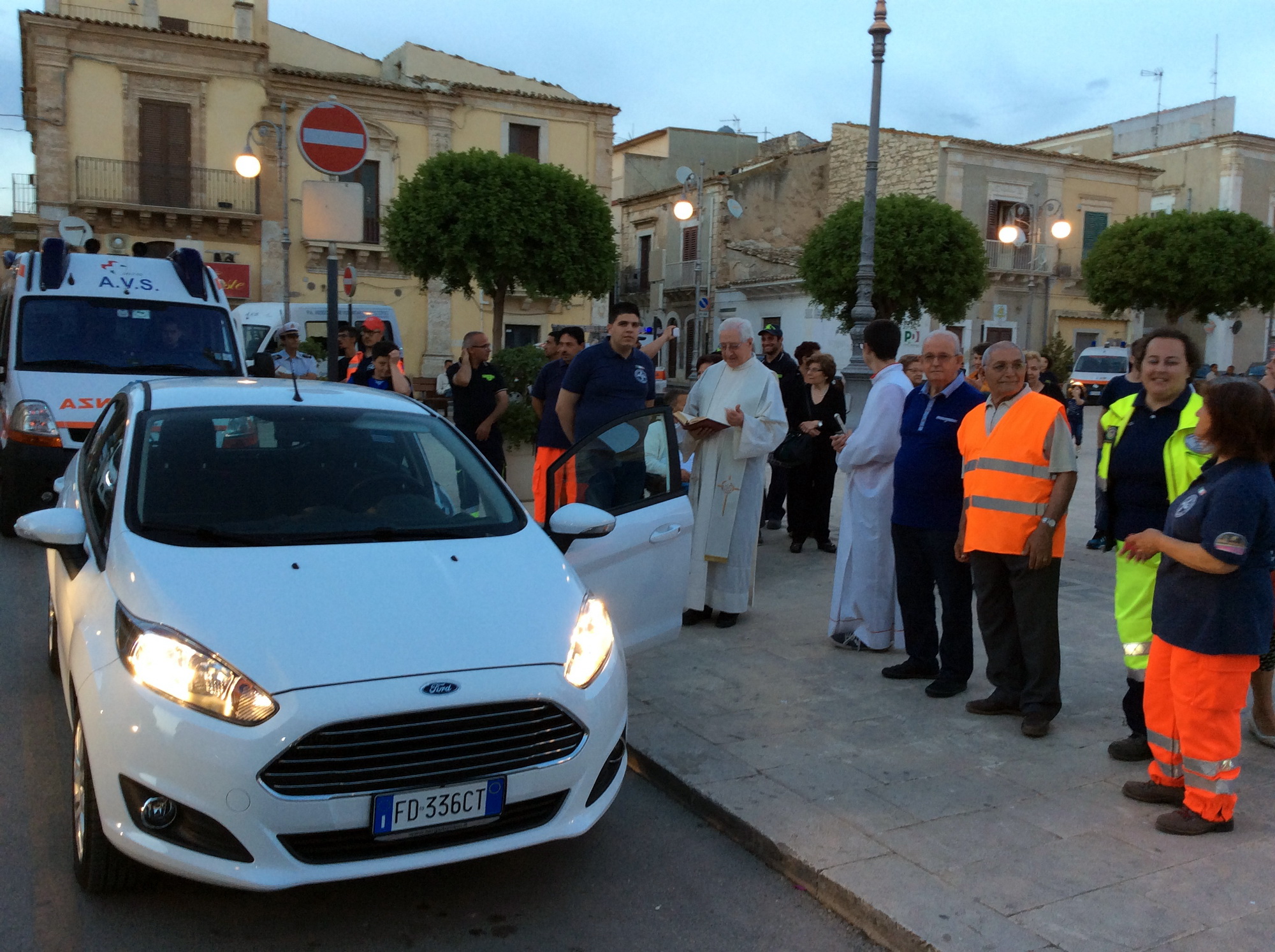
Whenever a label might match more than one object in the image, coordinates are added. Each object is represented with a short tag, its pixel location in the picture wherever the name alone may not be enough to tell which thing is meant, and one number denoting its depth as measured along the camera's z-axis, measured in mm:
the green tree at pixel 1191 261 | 33250
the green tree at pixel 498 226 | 26953
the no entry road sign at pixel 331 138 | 7363
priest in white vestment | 6633
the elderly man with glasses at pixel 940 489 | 5324
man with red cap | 9329
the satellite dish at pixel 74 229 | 14109
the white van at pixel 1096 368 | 33344
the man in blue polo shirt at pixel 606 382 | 6516
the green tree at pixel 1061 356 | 35750
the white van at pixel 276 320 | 18547
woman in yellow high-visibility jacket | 4230
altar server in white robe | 6105
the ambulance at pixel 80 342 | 8383
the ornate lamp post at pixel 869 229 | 12758
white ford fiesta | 2943
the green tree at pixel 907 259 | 29250
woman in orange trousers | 3590
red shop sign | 29812
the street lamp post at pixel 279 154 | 17531
